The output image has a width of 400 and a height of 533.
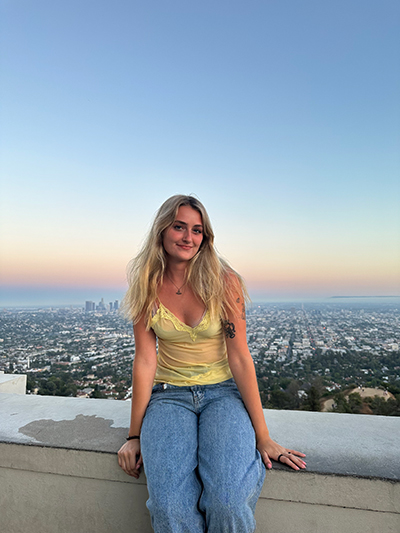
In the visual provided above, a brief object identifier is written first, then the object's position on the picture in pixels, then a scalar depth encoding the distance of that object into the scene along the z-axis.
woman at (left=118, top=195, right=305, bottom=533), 1.22
